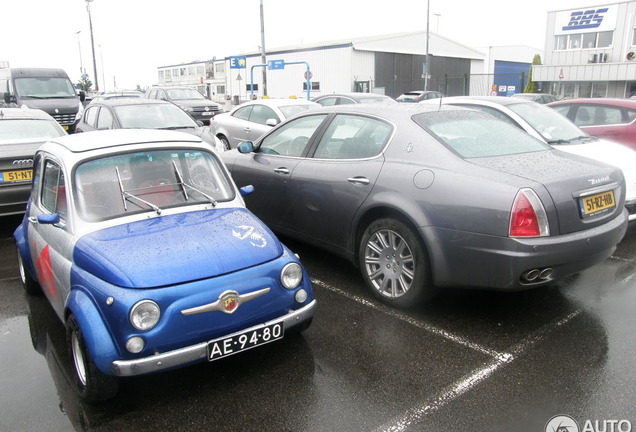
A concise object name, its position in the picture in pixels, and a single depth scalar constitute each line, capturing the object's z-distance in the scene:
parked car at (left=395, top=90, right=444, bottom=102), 26.33
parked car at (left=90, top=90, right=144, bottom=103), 22.48
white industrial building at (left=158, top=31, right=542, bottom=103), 39.19
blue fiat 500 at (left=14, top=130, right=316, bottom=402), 2.80
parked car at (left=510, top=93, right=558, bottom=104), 20.52
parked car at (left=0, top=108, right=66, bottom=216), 6.21
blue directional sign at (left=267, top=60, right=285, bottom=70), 26.72
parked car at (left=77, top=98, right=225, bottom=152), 9.59
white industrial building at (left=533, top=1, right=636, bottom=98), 30.80
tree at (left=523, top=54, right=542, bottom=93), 33.84
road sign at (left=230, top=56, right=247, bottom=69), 27.97
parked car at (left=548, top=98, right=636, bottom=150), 7.68
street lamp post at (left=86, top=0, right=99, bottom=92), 35.06
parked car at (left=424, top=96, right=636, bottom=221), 5.85
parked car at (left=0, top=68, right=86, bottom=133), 16.19
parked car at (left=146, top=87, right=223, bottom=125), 19.86
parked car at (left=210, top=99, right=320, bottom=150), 10.95
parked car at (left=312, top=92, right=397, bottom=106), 14.38
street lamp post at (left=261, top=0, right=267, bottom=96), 26.67
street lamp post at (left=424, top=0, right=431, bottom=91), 35.97
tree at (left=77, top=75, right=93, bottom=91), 52.65
